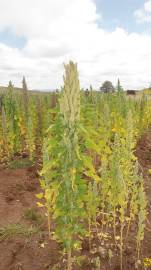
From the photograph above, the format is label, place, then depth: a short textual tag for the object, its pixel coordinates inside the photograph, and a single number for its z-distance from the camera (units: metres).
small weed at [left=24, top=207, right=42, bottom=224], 4.72
